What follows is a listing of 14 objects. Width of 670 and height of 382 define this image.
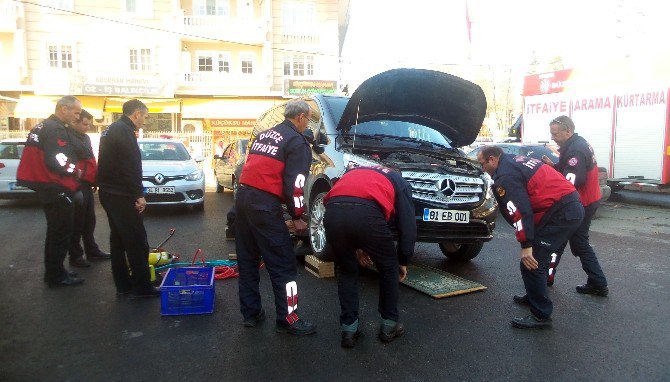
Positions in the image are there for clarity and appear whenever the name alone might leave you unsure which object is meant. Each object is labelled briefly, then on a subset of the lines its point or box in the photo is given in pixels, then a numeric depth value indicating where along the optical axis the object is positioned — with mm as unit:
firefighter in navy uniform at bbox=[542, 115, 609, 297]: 4938
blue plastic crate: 4164
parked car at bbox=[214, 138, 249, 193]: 12377
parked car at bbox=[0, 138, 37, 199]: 10281
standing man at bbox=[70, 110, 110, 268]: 5594
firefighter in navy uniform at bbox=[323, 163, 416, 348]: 3445
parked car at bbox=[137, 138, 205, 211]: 9305
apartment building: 24312
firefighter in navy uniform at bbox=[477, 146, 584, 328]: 3959
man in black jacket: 4520
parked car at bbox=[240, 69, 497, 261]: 5191
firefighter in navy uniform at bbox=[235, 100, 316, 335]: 3758
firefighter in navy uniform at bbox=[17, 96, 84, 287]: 4922
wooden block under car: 5381
